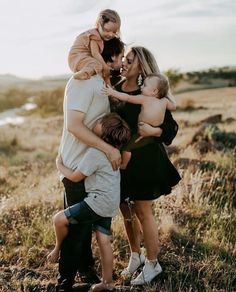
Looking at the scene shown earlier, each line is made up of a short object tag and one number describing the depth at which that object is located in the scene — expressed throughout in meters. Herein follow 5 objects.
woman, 3.27
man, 2.95
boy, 2.99
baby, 3.21
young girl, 3.02
